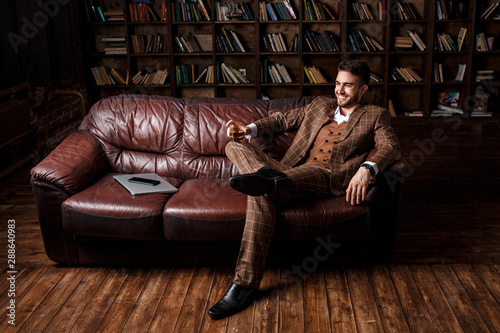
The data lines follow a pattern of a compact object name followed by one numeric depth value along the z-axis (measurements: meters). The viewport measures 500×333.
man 2.27
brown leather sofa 2.40
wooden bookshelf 5.79
